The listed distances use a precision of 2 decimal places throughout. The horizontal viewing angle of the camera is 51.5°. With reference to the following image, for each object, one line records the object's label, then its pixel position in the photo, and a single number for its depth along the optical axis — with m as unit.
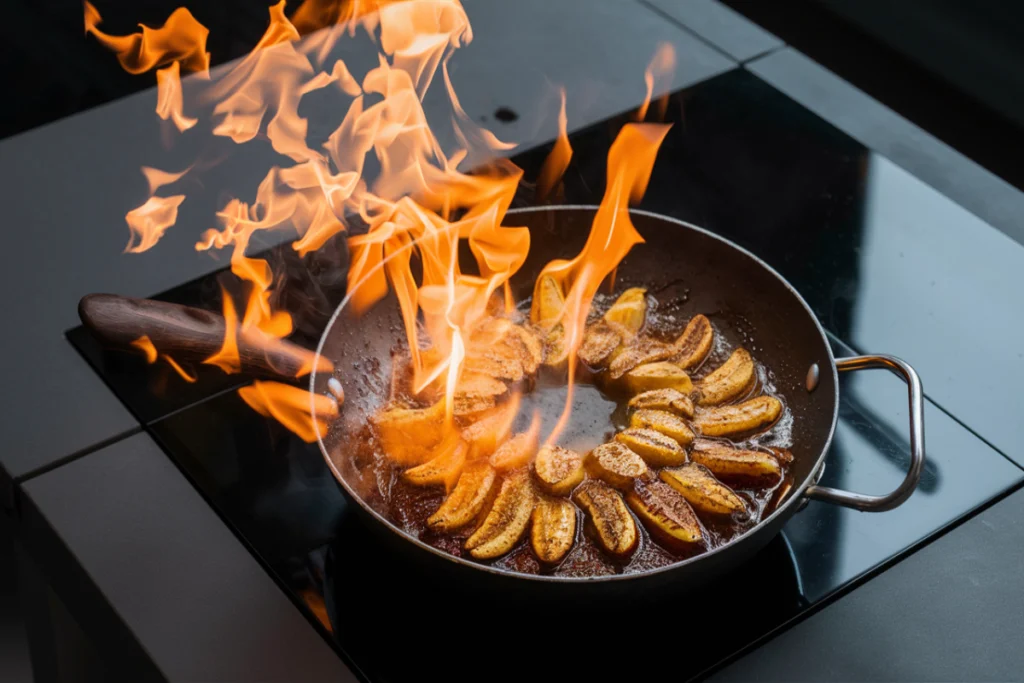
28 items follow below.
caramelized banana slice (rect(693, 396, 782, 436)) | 1.52
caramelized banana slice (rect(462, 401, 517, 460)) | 1.47
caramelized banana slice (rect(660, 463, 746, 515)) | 1.38
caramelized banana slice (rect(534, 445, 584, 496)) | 1.40
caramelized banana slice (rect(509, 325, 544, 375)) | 1.61
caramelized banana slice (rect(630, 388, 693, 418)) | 1.53
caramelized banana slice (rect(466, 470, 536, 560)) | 1.33
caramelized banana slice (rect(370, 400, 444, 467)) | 1.48
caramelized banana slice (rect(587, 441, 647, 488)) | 1.41
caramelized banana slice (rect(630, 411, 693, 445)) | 1.49
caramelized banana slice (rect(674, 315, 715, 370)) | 1.64
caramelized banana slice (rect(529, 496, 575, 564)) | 1.33
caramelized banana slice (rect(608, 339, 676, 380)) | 1.60
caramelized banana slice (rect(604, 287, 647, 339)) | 1.71
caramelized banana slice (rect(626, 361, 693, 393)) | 1.57
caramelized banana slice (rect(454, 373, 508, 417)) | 1.53
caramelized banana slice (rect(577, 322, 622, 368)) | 1.62
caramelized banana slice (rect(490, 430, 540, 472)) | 1.45
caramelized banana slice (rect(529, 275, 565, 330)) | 1.71
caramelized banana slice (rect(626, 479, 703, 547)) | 1.34
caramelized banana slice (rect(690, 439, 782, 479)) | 1.43
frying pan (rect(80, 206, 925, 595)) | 1.22
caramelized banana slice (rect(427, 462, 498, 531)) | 1.36
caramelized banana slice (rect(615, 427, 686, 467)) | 1.44
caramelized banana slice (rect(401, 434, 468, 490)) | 1.43
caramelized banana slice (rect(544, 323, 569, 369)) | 1.63
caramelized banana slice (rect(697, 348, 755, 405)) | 1.58
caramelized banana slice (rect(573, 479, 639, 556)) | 1.33
